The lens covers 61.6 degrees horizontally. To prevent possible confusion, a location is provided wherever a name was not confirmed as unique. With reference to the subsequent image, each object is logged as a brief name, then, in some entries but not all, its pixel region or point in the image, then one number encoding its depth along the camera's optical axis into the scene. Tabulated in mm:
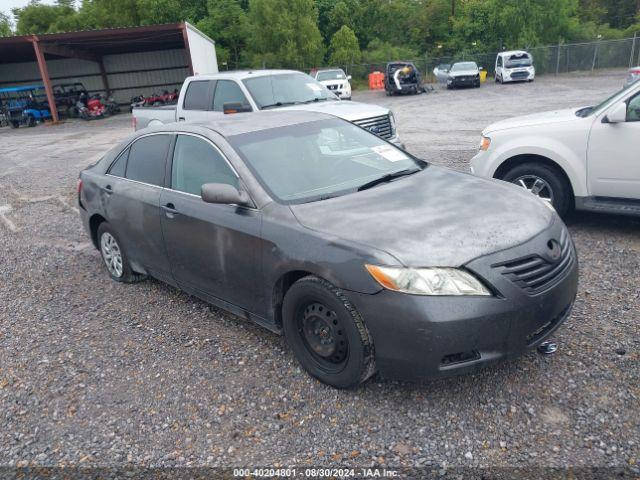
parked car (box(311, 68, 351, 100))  26128
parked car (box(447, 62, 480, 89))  30516
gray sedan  2898
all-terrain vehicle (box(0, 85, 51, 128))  27500
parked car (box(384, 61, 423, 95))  29731
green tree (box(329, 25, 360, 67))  43781
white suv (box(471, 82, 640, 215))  5250
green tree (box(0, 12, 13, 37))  62719
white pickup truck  9040
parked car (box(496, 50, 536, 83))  31109
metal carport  30812
